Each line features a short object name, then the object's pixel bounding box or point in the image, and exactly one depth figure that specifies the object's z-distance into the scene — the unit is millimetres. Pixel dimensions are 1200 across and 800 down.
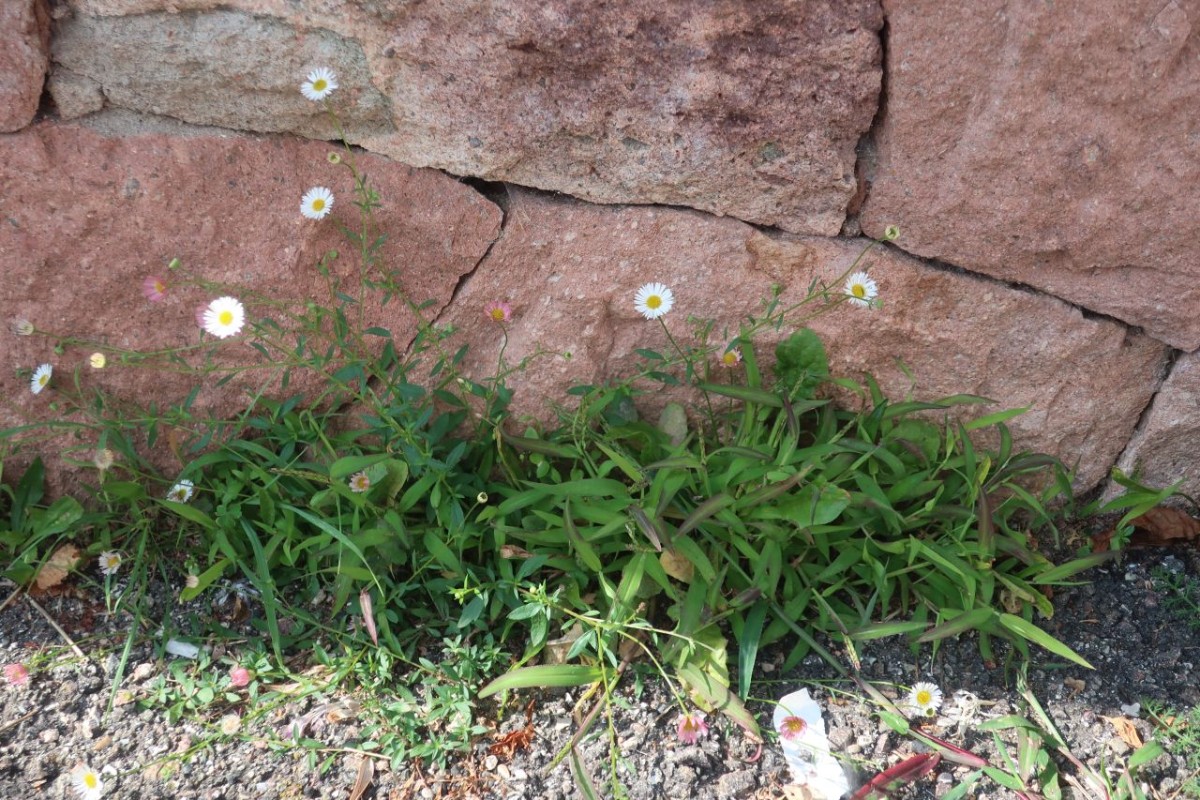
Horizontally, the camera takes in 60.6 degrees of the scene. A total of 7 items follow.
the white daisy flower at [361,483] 535
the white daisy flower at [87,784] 462
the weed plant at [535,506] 517
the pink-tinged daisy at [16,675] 504
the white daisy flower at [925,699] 507
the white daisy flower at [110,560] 556
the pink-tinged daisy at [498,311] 550
